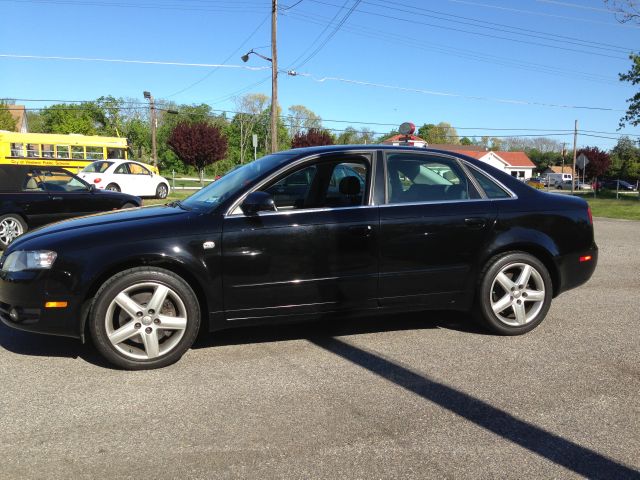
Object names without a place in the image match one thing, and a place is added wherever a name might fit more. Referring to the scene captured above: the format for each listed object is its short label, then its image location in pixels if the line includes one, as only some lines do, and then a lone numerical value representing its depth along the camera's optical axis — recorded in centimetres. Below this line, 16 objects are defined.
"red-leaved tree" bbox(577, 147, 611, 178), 7188
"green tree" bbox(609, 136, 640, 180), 7315
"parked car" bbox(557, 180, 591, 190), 7162
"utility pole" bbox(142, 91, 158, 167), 4000
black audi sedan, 386
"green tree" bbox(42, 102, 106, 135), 7200
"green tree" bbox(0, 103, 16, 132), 5072
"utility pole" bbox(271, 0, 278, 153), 2452
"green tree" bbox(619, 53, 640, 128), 3719
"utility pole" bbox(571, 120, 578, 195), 5825
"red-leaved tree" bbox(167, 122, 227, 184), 4388
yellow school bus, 2425
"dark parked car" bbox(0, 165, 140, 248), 930
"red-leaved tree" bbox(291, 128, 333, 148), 4616
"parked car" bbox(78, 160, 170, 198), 2008
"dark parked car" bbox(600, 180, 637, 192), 7056
